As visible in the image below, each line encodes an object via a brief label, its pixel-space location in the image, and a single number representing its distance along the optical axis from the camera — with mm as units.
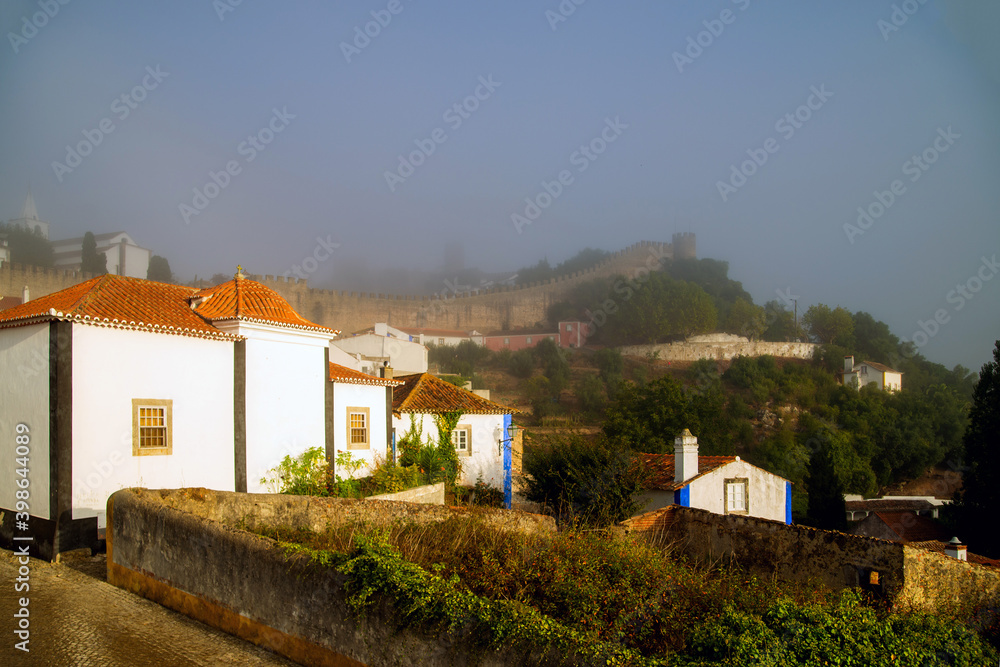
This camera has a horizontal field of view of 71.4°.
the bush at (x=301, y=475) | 13871
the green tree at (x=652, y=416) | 38500
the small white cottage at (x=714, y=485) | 17359
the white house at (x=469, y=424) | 20438
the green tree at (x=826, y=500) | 29469
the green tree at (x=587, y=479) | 15812
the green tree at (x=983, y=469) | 27625
